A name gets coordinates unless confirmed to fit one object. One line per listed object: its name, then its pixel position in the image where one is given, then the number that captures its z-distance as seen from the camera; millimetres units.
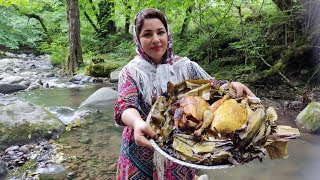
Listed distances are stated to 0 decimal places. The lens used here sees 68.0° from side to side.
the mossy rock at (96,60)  8175
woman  1247
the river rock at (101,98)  5360
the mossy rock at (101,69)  7820
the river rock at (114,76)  7148
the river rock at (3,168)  2883
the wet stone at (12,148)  3471
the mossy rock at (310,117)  3707
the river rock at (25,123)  3704
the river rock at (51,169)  2934
